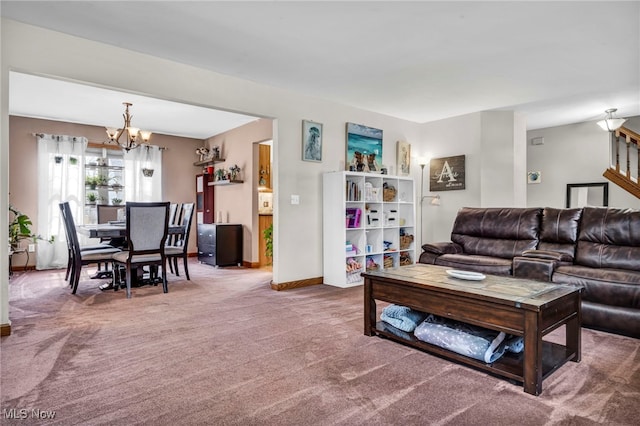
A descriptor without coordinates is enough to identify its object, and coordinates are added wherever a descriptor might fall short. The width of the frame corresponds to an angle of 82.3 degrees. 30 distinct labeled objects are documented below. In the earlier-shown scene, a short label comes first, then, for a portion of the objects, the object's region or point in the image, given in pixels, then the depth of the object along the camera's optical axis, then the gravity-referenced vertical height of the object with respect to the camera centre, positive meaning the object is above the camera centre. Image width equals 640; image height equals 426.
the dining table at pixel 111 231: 4.28 -0.22
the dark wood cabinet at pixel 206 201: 7.45 +0.25
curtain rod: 6.19 +1.33
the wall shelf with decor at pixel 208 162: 7.21 +1.05
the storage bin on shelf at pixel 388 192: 5.32 +0.30
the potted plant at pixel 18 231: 4.42 -0.23
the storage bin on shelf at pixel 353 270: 4.77 -0.75
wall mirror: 6.21 +0.31
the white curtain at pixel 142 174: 7.13 +0.78
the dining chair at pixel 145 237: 4.12 -0.27
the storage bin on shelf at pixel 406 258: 5.59 -0.69
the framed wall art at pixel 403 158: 5.99 +0.91
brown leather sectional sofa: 2.85 -0.40
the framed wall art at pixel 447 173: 5.82 +0.64
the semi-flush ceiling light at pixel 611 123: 5.45 +1.34
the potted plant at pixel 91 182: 6.80 +0.60
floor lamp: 6.10 +0.26
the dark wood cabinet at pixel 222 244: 6.29 -0.54
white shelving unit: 4.75 -0.19
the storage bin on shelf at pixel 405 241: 5.51 -0.43
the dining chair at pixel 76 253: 4.34 -0.48
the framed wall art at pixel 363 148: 5.32 +0.97
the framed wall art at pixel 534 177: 6.99 +0.69
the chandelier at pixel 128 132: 5.07 +1.15
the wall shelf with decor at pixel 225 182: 6.60 +0.58
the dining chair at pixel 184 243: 4.85 -0.41
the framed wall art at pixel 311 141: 4.80 +0.96
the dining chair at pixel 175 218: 5.90 -0.07
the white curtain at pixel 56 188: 6.18 +0.46
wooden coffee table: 1.95 -0.59
